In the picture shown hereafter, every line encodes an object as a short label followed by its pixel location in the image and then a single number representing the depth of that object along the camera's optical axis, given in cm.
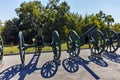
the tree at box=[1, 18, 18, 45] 1555
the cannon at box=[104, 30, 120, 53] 461
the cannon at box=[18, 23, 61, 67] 362
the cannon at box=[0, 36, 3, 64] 379
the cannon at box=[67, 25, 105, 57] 404
